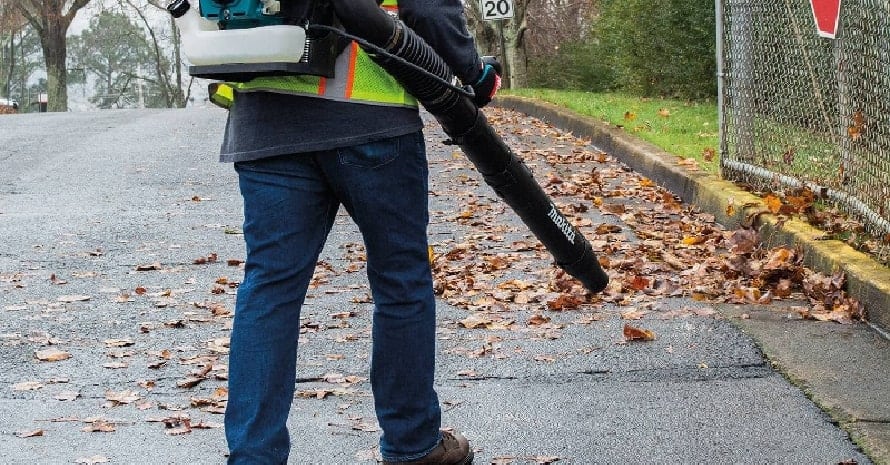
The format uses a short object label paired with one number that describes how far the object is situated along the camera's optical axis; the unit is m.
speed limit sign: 20.86
